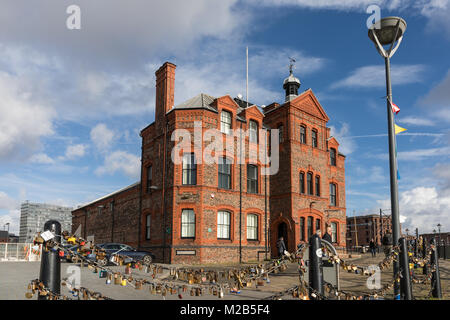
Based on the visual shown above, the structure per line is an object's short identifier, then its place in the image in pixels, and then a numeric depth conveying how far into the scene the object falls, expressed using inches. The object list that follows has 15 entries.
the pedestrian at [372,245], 1130.7
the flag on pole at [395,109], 325.4
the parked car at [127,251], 824.8
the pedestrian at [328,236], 498.8
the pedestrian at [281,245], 785.8
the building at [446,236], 4228.8
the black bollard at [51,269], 169.9
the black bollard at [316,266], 191.3
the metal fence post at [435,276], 338.6
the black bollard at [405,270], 258.2
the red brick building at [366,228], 3933.8
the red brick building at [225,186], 876.6
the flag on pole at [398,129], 322.0
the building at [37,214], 6333.7
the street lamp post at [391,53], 297.4
